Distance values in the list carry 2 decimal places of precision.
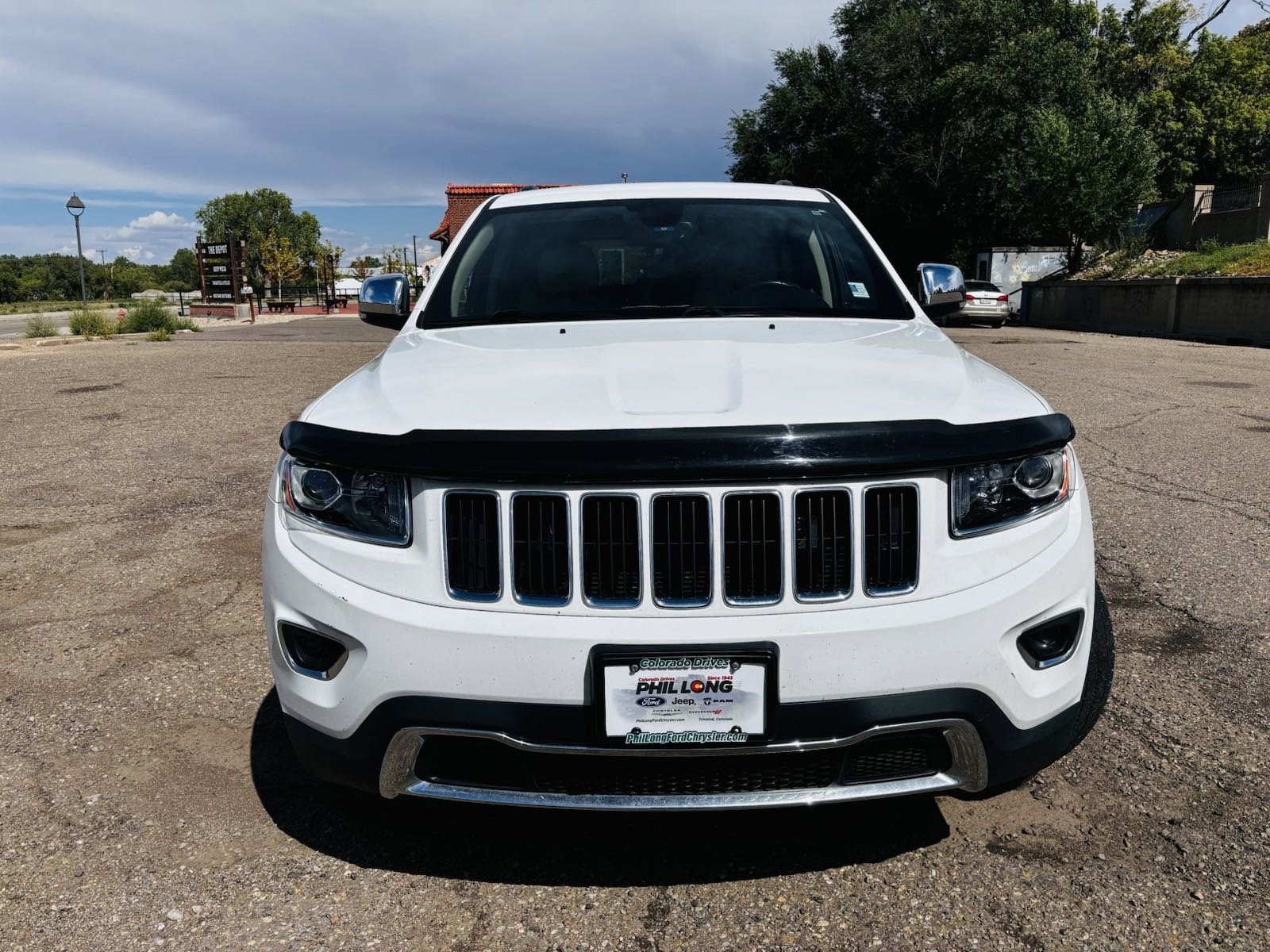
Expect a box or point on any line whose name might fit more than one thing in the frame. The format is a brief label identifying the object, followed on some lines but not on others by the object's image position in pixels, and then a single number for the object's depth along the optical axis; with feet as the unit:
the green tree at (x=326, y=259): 266.77
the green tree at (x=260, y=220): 392.06
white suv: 6.14
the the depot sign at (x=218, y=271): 166.40
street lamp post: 101.50
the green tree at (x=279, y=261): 240.32
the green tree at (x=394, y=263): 293.43
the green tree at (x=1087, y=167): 104.94
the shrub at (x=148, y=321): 95.55
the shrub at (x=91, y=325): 82.94
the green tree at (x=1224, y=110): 139.44
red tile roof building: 159.89
